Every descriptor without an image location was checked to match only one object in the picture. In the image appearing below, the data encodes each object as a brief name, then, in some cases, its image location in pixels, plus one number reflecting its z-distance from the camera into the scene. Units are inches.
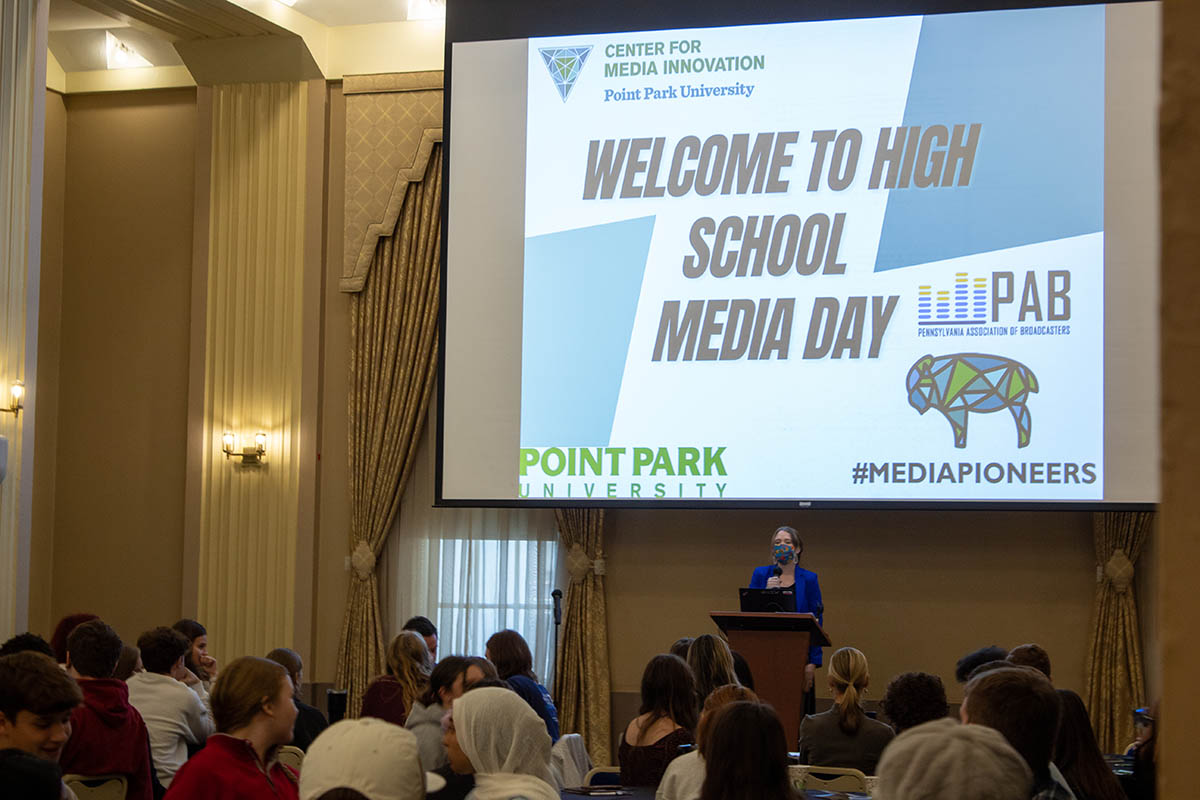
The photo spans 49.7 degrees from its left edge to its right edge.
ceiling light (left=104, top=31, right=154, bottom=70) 383.2
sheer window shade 344.2
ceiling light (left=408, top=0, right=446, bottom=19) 354.9
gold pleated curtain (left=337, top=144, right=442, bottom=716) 348.5
